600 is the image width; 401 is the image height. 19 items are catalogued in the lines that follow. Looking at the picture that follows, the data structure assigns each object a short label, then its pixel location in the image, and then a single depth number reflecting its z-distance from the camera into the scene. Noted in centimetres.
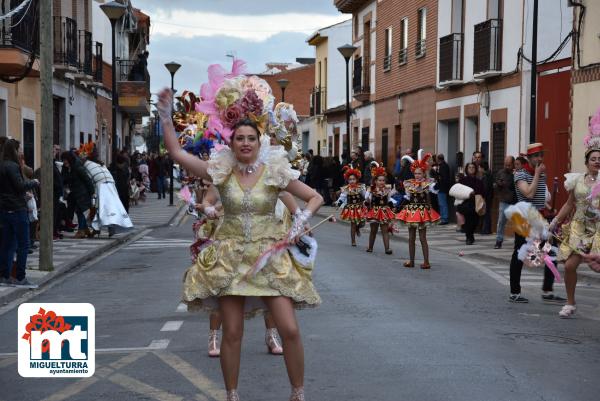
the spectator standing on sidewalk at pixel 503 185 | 1961
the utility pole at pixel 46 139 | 1541
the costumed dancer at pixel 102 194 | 2162
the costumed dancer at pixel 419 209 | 1628
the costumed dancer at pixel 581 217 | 1088
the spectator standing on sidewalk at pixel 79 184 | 2128
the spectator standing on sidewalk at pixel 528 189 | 1225
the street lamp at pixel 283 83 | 4312
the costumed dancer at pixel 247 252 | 654
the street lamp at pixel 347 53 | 3359
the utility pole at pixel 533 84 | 1934
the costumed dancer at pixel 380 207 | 1897
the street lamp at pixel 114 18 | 2581
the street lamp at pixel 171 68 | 3700
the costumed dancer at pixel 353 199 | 2017
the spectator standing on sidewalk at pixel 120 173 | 2506
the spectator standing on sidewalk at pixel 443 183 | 2616
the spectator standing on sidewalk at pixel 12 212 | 1301
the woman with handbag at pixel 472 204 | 2167
